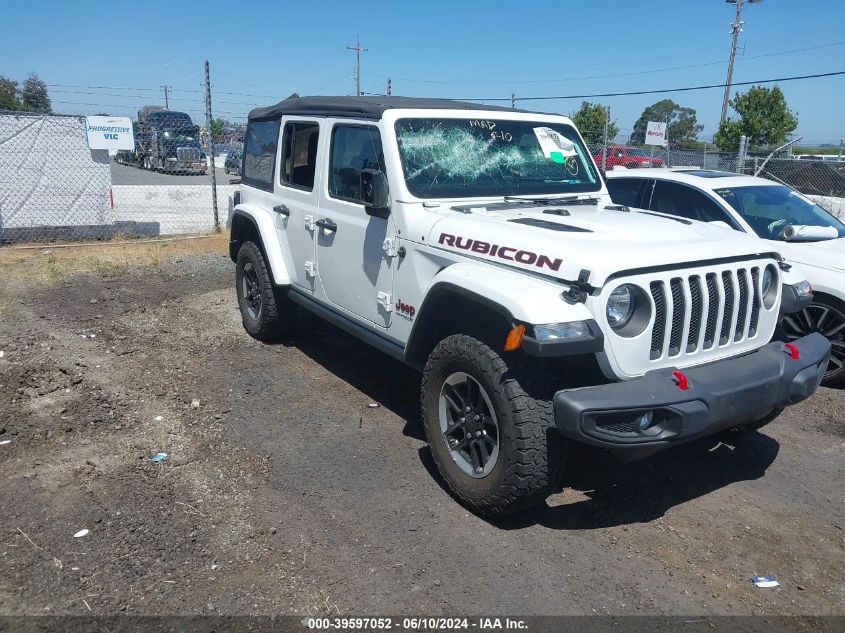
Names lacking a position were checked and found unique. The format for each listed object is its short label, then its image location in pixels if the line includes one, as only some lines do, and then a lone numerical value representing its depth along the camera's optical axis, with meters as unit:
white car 5.28
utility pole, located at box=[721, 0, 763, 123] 34.31
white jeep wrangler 2.99
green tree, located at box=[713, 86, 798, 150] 28.56
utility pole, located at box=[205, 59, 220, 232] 10.46
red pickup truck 18.18
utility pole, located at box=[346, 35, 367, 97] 37.45
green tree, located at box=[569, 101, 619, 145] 29.88
